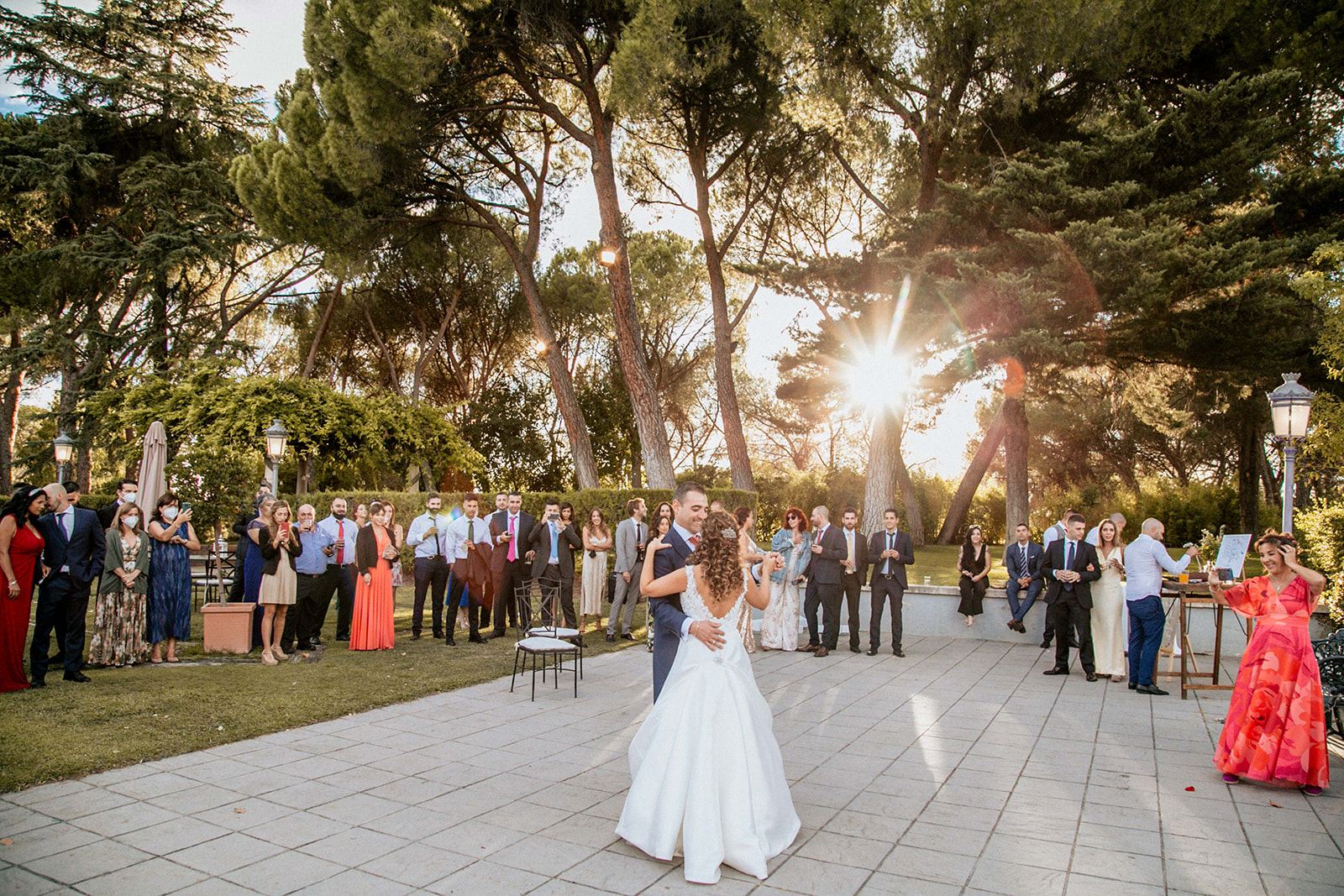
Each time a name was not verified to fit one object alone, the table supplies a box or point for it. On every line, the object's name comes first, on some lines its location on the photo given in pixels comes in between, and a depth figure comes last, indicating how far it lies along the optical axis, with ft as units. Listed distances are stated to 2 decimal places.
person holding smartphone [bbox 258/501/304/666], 27.14
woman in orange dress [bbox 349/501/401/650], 30.42
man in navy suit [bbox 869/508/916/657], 31.32
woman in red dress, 21.34
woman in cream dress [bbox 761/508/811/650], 32.17
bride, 11.64
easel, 23.89
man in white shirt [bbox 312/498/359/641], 31.24
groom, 13.55
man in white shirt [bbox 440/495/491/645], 32.55
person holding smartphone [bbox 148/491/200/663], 26.48
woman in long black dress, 35.04
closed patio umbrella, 33.17
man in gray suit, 33.78
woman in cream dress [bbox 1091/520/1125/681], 27.14
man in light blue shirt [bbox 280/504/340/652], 29.04
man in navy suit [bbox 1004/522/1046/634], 34.09
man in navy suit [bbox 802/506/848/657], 31.30
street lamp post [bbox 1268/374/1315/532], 25.57
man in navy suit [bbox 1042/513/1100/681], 27.12
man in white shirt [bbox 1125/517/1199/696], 24.38
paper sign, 23.39
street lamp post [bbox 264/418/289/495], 44.86
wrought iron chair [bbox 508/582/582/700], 22.29
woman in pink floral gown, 15.47
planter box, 28.17
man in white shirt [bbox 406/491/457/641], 32.96
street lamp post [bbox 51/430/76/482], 62.59
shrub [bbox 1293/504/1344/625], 24.82
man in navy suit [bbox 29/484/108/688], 22.70
